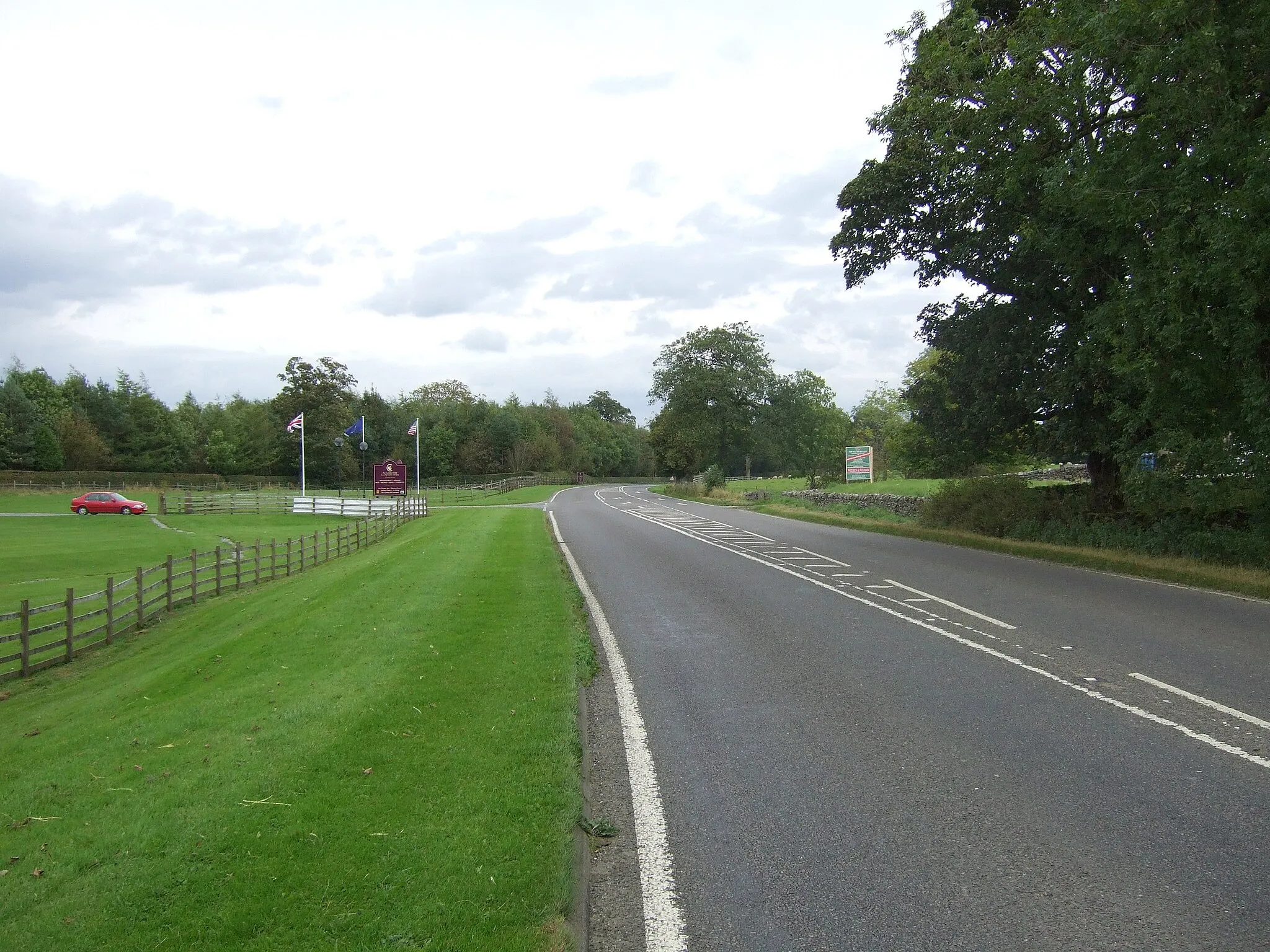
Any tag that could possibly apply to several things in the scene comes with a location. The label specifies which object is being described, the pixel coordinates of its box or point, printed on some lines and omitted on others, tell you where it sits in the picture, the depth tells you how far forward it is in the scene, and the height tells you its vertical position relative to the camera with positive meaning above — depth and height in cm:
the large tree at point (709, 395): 6900 +589
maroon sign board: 4006 -59
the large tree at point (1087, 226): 1238 +441
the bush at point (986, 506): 2053 -112
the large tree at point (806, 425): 7231 +369
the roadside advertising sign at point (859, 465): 4034 -7
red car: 4934 -211
